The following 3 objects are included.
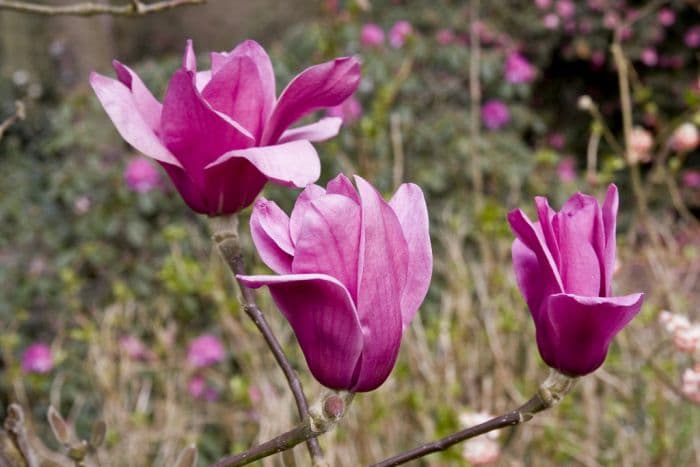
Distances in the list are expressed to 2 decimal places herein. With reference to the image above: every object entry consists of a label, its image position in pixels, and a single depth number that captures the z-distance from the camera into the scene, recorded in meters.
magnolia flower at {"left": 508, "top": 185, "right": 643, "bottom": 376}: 0.94
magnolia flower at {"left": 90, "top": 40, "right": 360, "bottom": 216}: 1.02
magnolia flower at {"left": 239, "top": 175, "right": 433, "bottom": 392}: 0.85
